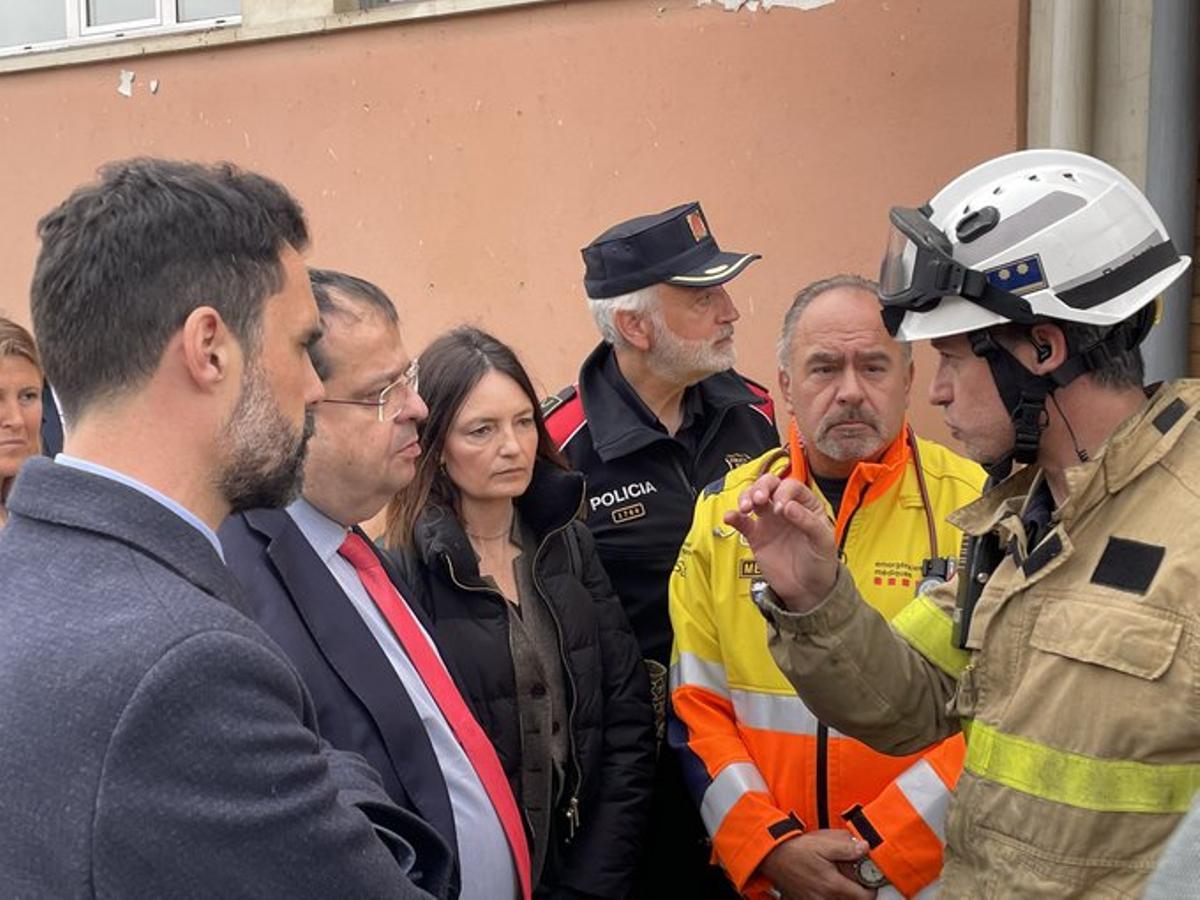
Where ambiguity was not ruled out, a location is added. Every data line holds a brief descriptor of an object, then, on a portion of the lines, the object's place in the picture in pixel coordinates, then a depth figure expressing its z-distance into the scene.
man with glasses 2.33
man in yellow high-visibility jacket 2.99
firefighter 2.09
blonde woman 3.75
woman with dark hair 3.08
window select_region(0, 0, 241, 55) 7.03
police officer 3.65
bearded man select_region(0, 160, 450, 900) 1.40
